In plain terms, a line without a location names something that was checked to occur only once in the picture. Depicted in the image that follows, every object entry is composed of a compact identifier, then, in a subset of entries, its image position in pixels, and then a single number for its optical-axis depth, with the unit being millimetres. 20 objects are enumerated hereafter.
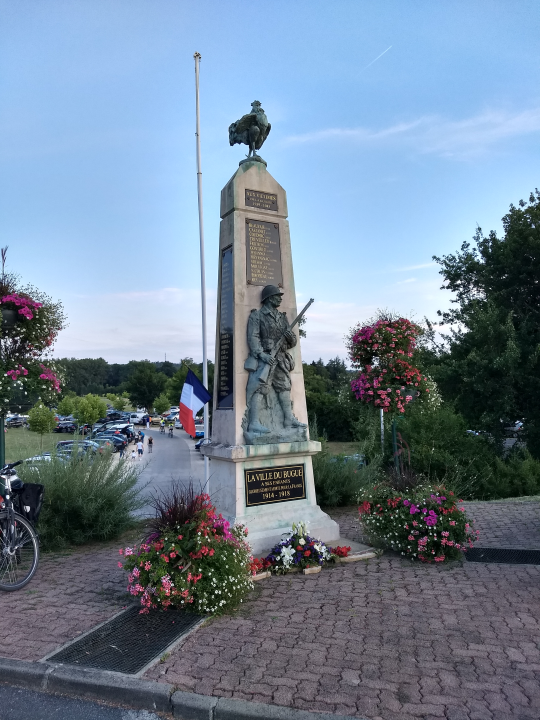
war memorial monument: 6547
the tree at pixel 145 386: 91062
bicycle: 5543
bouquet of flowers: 5934
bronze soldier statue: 6746
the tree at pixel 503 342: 17938
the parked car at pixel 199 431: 47812
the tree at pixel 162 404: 79062
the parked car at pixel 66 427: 53500
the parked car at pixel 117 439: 32138
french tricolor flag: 7352
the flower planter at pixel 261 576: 5703
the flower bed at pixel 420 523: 6234
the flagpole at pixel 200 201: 13820
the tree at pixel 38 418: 23875
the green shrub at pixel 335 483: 10148
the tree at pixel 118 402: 92875
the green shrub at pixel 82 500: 7625
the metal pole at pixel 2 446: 7329
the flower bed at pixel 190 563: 4625
